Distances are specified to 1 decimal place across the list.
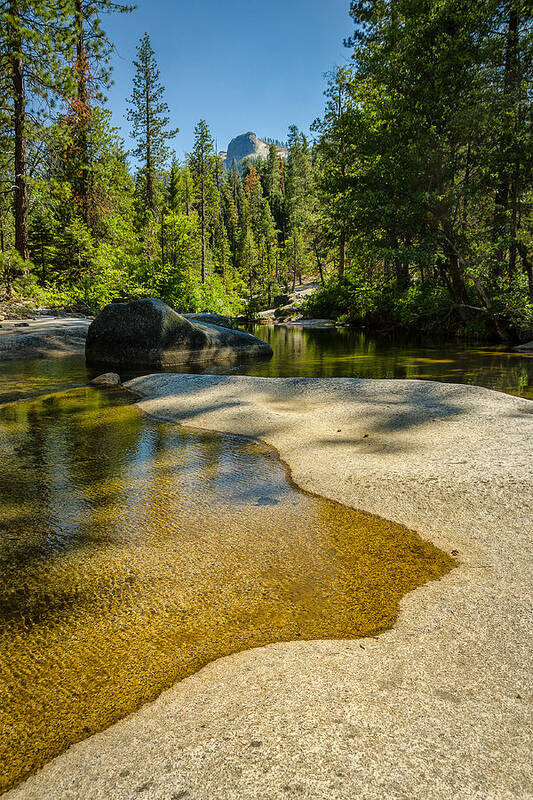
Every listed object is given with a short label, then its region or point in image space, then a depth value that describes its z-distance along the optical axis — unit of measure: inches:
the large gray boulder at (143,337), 438.3
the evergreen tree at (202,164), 1306.6
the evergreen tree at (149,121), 1176.8
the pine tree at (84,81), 695.1
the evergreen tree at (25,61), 538.6
